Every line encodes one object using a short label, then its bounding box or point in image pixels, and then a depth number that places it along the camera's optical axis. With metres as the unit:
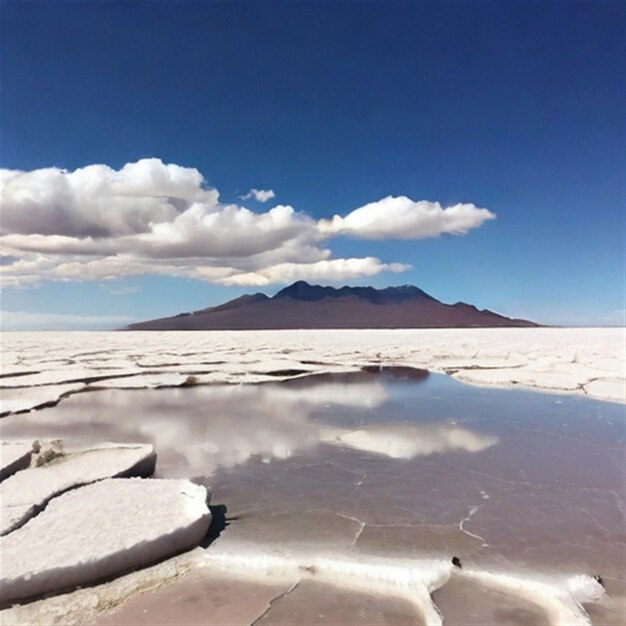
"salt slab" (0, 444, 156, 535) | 2.89
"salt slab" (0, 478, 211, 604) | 2.21
